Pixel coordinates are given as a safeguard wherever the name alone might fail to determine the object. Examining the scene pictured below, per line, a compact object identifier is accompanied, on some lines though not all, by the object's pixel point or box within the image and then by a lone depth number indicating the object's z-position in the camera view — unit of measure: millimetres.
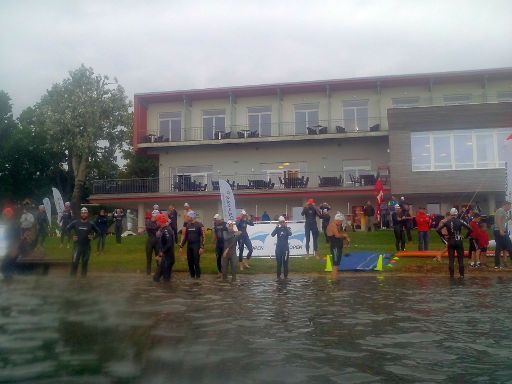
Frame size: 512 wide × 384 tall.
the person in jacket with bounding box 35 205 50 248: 23591
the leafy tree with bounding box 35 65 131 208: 50312
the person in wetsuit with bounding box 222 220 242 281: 17094
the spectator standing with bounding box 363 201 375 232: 31531
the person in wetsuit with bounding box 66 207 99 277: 16484
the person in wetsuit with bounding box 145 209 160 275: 17453
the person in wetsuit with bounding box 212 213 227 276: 18141
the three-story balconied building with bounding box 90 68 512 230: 35844
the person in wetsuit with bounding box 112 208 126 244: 28578
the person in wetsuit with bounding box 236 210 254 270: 19734
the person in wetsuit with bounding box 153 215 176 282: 16188
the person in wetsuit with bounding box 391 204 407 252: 22031
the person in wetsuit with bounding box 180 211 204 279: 16875
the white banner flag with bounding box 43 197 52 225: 28338
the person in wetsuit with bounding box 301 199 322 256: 20622
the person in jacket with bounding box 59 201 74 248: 24919
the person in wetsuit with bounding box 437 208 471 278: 15844
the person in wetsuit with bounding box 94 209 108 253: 24373
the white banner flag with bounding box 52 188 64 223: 26734
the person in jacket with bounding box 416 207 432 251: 21859
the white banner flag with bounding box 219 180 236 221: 21766
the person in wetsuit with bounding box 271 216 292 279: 17162
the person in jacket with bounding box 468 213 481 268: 18375
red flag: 31672
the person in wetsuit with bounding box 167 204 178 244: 24247
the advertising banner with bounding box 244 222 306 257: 22141
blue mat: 19116
